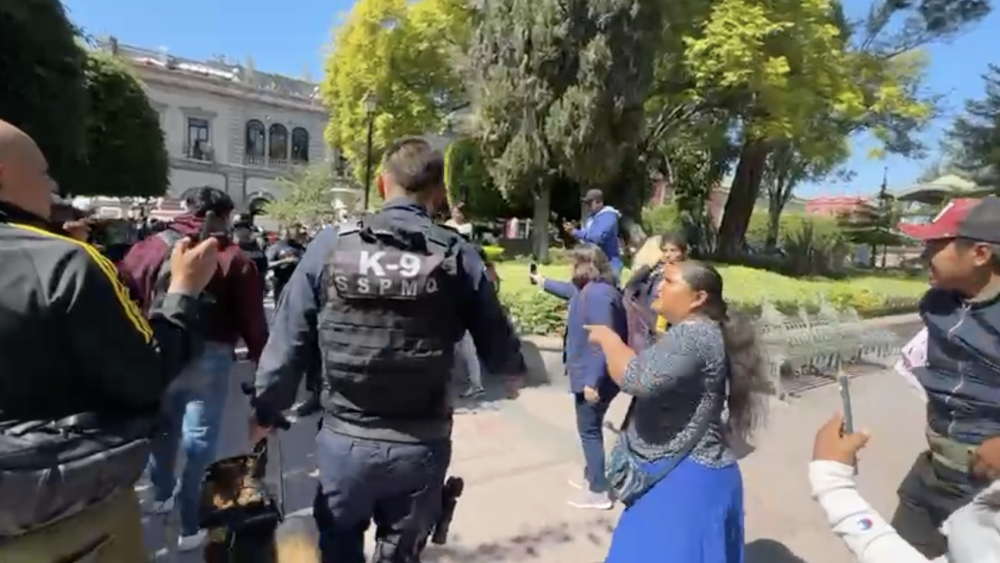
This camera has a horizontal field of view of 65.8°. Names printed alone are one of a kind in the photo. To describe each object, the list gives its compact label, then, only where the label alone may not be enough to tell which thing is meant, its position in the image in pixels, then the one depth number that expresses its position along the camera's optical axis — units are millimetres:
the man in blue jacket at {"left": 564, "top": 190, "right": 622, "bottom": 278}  8766
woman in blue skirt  2771
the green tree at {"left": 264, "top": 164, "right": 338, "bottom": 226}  38562
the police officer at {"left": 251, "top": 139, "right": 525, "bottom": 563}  2537
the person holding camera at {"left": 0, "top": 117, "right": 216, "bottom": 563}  1676
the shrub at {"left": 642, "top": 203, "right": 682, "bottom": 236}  27923
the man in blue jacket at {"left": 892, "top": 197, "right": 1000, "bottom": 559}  2607
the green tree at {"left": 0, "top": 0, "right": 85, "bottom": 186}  7797
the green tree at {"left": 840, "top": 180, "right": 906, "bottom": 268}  28234
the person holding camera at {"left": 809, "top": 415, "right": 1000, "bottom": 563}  1438
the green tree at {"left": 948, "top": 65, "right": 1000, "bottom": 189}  23688
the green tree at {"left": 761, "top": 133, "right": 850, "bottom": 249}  20766
